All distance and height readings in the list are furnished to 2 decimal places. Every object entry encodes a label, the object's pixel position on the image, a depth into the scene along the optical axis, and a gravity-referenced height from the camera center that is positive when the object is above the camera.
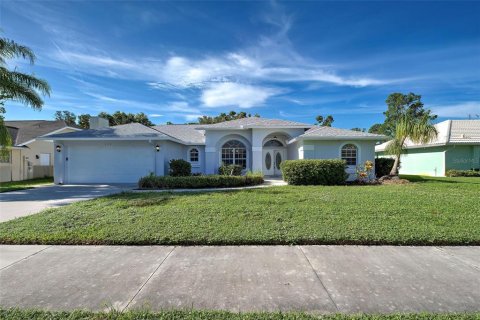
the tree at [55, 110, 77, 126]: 50.38 +9.29
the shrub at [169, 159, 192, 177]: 16.20 -0.49
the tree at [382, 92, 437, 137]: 46.84 +9.88
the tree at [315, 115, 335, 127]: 51.62 +8.12
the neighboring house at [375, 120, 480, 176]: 21.80 +0.70
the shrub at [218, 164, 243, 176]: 17.39 -0.64
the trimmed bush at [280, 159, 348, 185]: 13.62 -0.70
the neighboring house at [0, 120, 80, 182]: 19.98 +0.71
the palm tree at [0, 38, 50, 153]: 12.73 +4.12
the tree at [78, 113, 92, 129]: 44.66 +7.49
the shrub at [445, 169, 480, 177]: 20.19 -1.23
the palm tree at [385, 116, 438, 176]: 15.98 +1.69
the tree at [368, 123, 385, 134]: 60.59 +7.62
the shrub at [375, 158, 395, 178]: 18.33 -0.54
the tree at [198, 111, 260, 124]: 46.38 +8.07
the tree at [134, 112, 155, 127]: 42.20 +7.13
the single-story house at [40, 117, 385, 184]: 16.02 +0.80
